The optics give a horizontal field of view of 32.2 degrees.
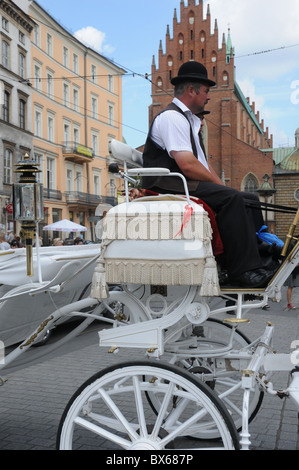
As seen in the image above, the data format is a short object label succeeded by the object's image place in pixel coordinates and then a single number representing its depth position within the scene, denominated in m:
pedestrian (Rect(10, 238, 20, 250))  13.78
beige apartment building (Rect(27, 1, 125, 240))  36.72
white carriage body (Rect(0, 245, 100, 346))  2.90
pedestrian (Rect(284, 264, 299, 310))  3.08
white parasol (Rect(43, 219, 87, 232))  23.53
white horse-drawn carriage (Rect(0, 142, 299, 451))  2.52
